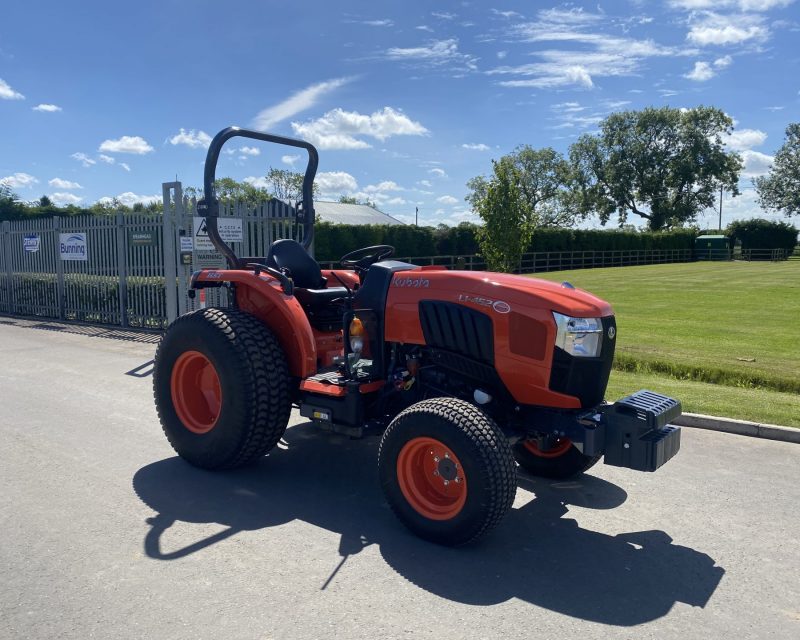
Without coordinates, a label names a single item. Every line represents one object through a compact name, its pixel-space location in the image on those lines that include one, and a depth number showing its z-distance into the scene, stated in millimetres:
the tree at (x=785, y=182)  70562
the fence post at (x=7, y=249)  16086
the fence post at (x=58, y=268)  14492
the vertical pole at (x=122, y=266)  13023
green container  55156
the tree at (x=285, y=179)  61938
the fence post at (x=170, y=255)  11508
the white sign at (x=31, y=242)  15198
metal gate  11297
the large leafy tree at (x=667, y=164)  63750
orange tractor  3834
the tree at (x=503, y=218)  24797
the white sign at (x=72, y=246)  13984
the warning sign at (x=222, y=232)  11133
